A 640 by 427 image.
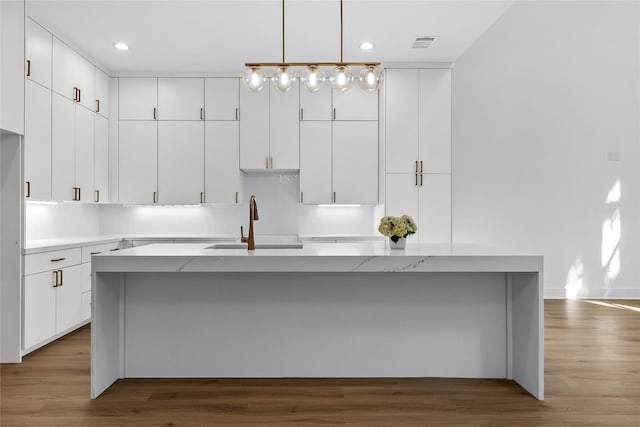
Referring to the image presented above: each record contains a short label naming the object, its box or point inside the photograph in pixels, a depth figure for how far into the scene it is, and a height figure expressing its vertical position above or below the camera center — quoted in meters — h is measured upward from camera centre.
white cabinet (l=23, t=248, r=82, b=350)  3.48 -0.71
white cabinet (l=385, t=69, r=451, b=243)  5.02 +0.75
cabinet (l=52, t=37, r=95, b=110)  4.12 +1.39
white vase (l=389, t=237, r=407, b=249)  2.93 -0.21
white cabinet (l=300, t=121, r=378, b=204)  5.26 +0.59
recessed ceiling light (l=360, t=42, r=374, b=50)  4.45 +1.73
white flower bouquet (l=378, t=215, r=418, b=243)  2.88 -0.10
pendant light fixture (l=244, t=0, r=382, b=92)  2.97 +0.94
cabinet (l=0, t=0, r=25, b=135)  3.29 +1.14
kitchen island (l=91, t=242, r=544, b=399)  2.92 -0.74
